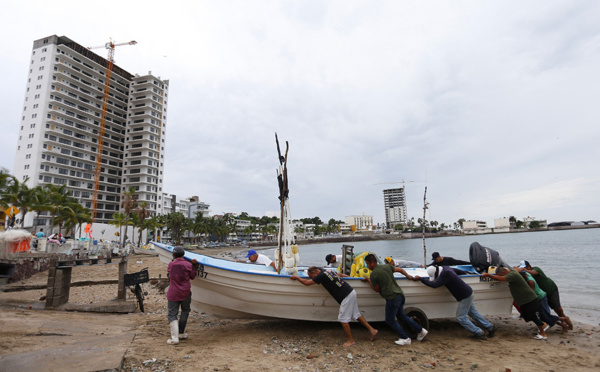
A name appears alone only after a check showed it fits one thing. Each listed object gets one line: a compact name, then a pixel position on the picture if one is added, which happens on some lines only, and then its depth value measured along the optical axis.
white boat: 7.19
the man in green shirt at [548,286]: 8.16
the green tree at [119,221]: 60.90
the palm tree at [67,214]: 45.44
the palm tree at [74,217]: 45.85
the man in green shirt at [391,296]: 6.93
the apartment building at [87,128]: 66.00
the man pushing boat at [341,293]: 6.80
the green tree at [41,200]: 40.19
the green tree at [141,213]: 59.94
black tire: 7.47
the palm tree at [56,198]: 45.41
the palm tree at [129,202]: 54.75
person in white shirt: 10.12
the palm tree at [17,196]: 37.62
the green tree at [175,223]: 83.56
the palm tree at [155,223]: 71.53
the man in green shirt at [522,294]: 7.54
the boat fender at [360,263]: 8.21
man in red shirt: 6.49
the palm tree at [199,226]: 97.62
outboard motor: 8.65
